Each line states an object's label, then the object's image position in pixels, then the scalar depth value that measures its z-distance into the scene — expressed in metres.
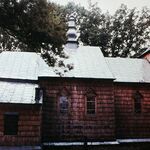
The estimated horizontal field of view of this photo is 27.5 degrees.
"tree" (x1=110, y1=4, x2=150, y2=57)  42.03
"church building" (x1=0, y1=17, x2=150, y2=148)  19.41
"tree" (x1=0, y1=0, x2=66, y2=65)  12.12
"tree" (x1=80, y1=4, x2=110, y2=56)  40.62
